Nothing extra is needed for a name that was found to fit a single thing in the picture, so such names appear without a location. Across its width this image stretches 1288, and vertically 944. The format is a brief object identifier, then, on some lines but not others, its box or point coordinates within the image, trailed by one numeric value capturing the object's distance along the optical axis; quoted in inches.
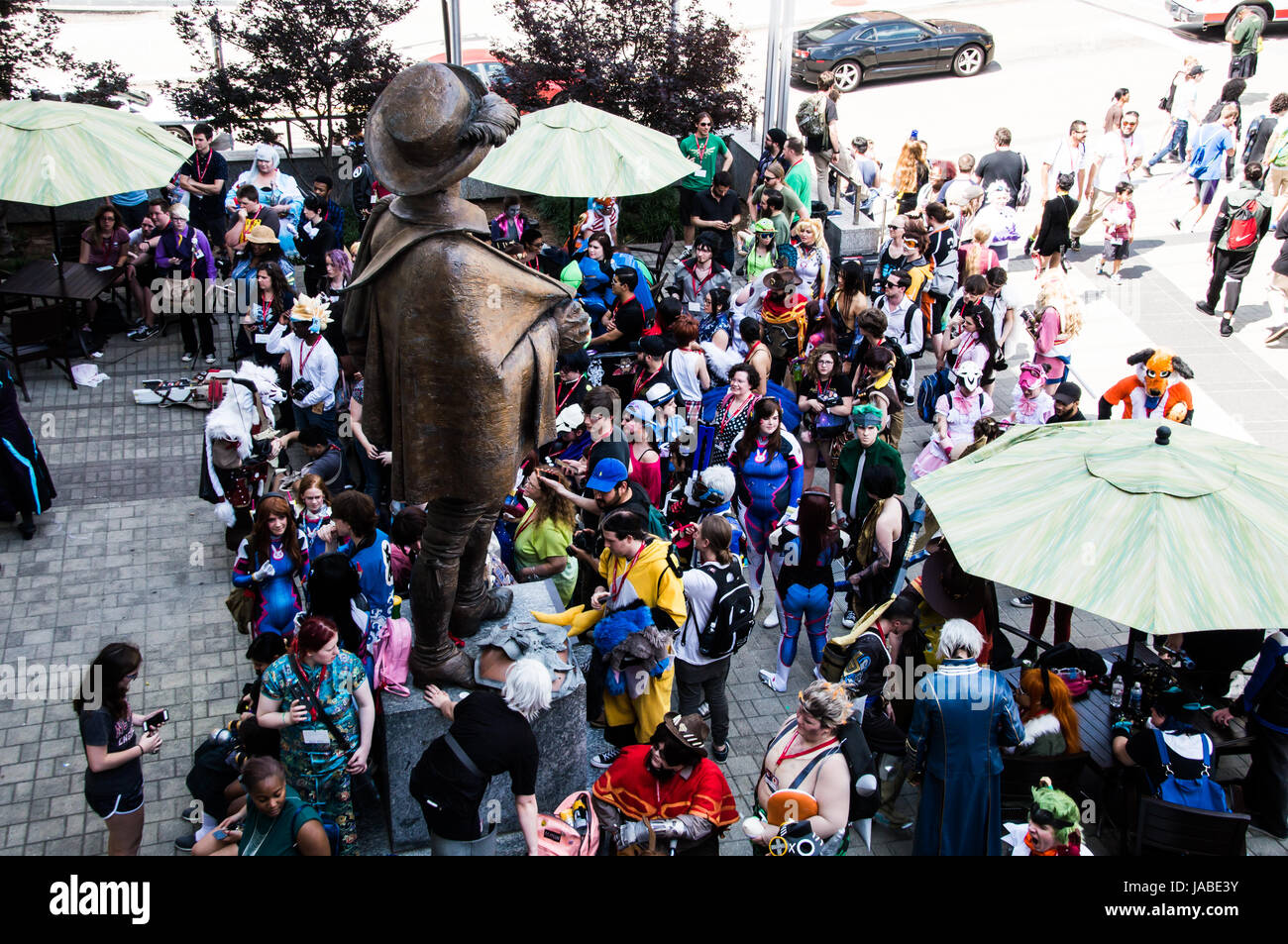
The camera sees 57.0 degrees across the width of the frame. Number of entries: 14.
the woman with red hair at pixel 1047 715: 257.3
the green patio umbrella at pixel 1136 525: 203.8
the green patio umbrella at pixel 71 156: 375.2
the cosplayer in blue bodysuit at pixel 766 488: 328.5
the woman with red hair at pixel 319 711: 228.8
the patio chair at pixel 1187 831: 234.4
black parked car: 895.7
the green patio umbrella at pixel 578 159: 404.5
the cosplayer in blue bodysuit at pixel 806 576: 297.4
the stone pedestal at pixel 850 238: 532.7
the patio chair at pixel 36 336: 447.8
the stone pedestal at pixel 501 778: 238.2
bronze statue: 195.3
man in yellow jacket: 260.4
